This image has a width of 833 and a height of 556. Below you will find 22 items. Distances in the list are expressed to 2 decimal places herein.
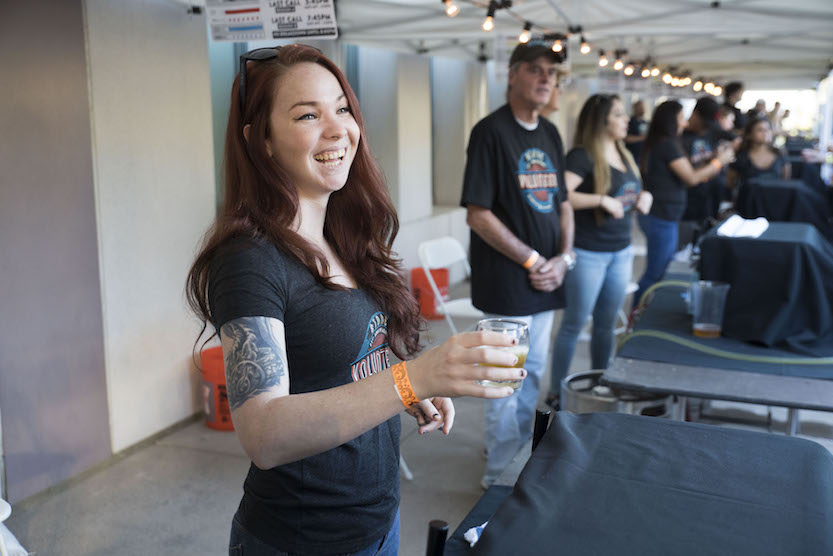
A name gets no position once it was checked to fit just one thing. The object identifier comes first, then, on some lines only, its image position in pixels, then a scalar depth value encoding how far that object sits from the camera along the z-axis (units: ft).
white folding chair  15.29
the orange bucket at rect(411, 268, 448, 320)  21.20
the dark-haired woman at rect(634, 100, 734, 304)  16.97
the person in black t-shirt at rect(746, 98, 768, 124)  33.99
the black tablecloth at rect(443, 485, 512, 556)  5.15
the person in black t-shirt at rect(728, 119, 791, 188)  21.09
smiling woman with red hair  3.32
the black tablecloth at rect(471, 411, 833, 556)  3.21
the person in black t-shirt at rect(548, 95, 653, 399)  12.64
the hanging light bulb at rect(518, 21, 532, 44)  16.78
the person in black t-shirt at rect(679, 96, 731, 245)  20.01
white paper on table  9.73
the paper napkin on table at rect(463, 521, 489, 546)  5.10
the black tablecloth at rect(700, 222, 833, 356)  8.90
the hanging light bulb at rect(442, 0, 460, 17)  14.26
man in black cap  10.00
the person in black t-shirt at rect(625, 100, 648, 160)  26.71
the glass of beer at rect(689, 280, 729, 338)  9.34
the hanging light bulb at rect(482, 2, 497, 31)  14.87
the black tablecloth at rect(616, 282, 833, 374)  8.23
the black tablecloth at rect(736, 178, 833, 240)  15.96
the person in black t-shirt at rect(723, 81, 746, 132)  27.45
